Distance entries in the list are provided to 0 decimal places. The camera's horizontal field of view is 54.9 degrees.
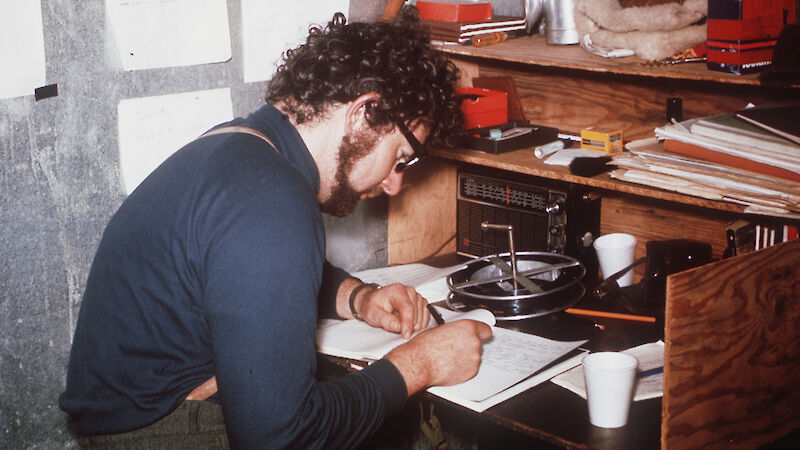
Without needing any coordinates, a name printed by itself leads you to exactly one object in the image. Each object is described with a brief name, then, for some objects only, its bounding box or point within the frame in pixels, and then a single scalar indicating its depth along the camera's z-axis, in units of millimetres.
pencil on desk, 1720
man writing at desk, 1112
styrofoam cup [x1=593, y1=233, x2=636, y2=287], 1907
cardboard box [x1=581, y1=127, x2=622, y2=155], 1916
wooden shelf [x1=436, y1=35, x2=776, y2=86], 1561
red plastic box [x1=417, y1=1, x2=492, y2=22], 2055
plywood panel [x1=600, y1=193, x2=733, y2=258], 1976
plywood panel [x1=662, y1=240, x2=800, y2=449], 1189
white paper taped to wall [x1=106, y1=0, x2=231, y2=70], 1701
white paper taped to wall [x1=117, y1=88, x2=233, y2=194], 1762
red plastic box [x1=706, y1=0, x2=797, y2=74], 1466
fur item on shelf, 1656
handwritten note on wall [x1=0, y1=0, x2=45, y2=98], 1549
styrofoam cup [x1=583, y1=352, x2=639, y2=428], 1254
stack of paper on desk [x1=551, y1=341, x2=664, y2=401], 1396
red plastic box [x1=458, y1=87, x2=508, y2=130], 2092
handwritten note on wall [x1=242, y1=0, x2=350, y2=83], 1889
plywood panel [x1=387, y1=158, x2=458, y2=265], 2336
